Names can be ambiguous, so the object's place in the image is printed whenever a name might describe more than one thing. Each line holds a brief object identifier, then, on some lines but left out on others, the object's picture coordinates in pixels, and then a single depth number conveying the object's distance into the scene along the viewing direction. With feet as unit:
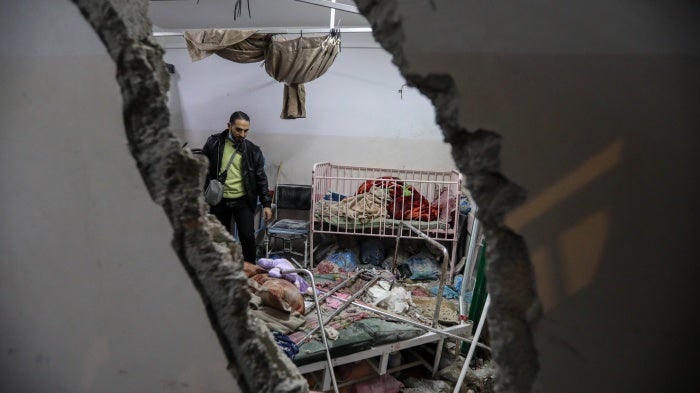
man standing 12.19
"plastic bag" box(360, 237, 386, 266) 15.75
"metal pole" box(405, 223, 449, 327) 9.12
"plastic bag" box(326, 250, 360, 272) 15.52
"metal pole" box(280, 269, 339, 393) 7.98
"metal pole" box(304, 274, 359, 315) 9.88
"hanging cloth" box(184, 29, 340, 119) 13.00
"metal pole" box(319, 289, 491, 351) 8.94
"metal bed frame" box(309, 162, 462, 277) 14.93
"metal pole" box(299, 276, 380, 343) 8.32
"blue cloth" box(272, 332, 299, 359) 7.65
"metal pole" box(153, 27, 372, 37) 13.38
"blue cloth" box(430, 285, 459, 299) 13.25
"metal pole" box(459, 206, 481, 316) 11.82
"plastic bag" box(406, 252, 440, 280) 14.89
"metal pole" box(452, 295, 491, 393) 7.74
